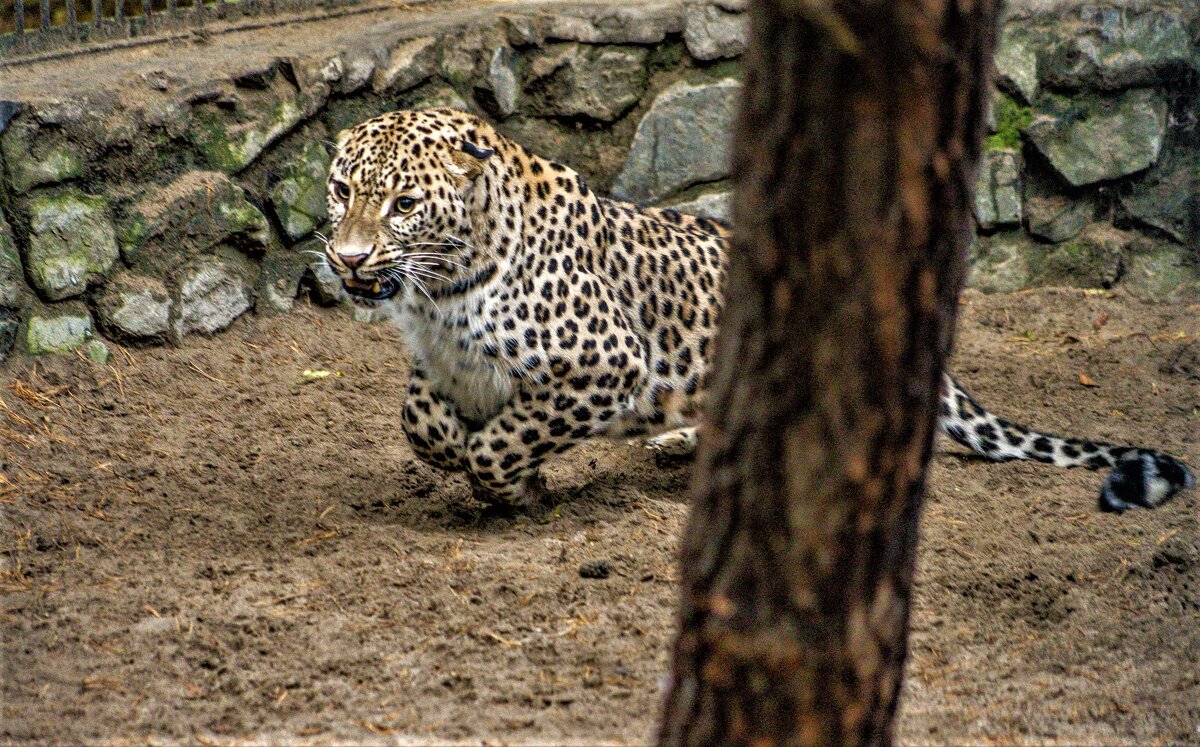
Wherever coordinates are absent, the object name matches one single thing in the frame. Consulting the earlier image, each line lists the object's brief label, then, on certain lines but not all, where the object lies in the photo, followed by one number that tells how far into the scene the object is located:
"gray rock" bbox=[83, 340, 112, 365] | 13.34
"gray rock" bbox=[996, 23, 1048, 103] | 17.06
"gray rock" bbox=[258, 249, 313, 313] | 15.02
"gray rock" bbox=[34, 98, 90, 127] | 12.63
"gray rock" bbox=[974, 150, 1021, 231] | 17.31
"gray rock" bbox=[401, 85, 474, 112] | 15.70
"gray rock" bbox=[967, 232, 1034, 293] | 17.62
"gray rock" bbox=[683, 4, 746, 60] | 16.80
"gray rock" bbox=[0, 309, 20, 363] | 12.69
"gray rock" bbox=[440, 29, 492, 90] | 15.88
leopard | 10.80
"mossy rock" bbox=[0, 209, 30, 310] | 12.62
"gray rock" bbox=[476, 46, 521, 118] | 16.14
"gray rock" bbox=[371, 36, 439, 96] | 15.42
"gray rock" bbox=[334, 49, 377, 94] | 15.09
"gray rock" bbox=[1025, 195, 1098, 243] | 17.42
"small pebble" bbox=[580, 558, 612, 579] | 10.18
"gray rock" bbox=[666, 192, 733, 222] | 17.27
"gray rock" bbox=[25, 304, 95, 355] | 12.97
